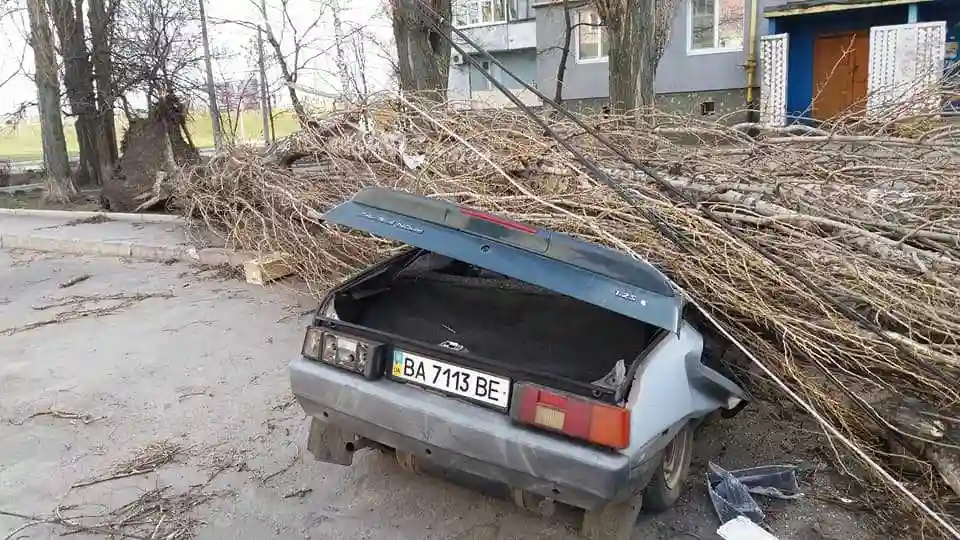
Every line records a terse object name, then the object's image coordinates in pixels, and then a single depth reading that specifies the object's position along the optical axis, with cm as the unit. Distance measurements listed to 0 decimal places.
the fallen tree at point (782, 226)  340
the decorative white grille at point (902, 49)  1723
